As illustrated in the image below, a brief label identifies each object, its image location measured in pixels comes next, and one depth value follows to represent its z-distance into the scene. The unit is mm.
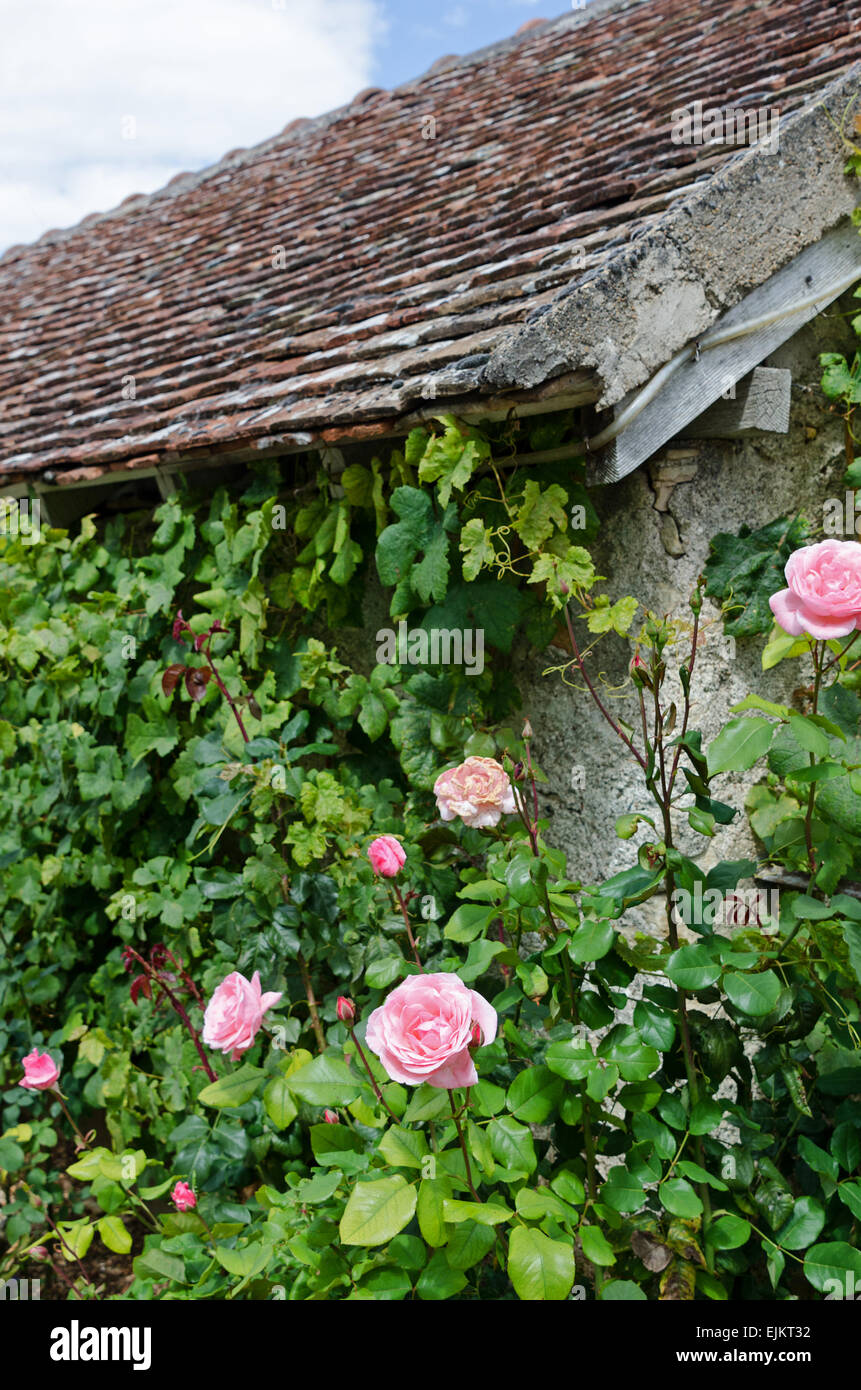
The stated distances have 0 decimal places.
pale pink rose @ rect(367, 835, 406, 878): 1718
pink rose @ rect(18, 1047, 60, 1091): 2303
